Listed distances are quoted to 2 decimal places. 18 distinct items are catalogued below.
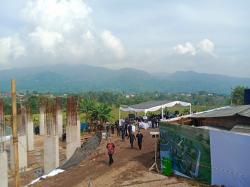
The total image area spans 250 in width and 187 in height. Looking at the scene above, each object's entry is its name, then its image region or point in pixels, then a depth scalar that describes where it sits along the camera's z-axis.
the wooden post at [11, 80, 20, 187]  9.31
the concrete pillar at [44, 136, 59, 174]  16.42
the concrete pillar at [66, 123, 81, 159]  17.70
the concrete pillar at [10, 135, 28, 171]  17.80
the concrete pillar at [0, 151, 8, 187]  13.67
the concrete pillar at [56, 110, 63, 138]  24.30
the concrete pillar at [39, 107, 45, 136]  25.49
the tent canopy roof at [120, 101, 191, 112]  20.56
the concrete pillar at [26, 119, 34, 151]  21.88
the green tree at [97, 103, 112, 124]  25.19
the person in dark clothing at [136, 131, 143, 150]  14.27
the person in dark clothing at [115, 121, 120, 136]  19.69
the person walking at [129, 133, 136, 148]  14.96
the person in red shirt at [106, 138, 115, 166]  12.81
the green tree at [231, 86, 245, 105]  34.74
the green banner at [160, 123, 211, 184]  9.84
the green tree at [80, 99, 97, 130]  25.23
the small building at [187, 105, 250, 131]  11.02
